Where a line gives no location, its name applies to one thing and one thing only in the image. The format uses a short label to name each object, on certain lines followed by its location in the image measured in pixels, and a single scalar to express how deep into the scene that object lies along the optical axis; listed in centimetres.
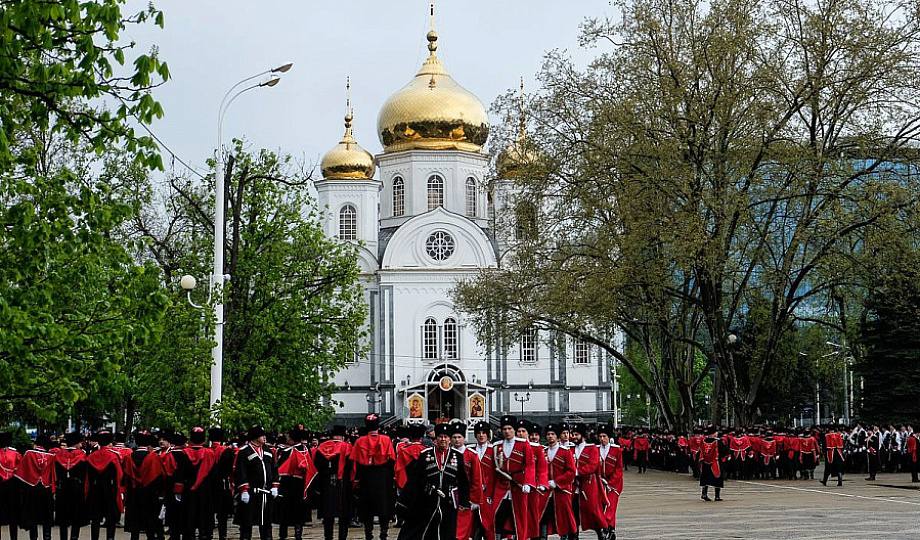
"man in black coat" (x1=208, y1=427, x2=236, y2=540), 1812
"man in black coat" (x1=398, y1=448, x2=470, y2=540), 1421
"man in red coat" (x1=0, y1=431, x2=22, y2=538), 1861
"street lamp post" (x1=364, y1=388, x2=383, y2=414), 7044
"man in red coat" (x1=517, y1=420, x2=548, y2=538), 1603
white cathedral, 7012
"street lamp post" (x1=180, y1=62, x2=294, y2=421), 2370
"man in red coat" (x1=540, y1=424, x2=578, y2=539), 1691
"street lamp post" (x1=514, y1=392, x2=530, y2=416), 7088
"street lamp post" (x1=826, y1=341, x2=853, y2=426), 5280
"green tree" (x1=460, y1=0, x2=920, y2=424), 3234
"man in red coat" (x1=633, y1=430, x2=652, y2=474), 4801
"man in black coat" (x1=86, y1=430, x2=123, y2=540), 1875
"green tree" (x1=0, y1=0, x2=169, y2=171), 1110
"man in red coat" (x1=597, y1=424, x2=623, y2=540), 1766
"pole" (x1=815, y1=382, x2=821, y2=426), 6010
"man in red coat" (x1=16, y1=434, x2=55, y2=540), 1875
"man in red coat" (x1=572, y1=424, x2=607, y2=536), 1745
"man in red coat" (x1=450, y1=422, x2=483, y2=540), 1435
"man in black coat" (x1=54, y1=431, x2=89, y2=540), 1873
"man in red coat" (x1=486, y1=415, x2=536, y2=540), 1577
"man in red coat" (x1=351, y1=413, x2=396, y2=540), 1806
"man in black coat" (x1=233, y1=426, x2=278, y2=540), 1716
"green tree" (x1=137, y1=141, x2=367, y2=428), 3047
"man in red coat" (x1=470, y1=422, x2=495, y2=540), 1561
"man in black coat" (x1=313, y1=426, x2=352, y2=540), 1906
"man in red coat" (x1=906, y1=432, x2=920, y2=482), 3231
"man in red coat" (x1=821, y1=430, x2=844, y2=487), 3177
